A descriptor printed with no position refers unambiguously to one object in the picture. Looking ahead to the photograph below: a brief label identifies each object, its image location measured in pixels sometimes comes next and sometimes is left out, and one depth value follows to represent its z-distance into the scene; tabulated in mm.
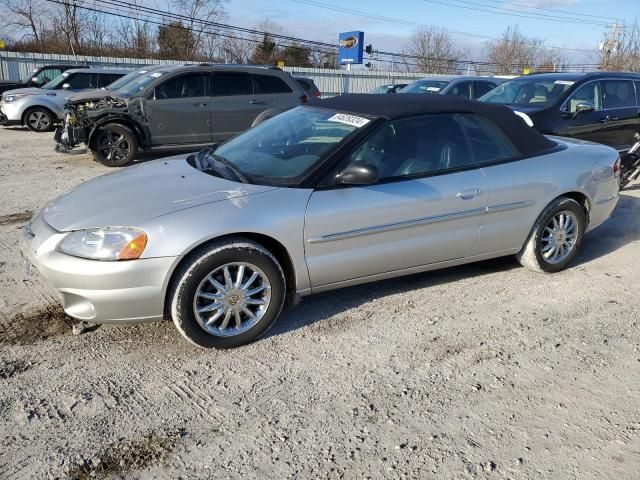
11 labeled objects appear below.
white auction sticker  4043
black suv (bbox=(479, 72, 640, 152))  8320
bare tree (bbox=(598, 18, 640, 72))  32406
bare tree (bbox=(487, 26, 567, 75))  48781
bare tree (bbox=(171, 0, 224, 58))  41531
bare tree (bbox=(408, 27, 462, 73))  49812
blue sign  38000
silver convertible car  3322
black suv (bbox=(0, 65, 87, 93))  16703
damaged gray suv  9773
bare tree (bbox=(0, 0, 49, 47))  38250
